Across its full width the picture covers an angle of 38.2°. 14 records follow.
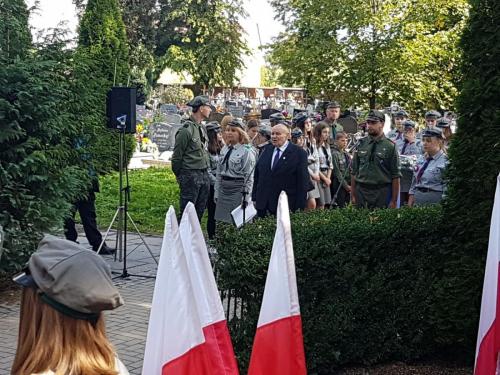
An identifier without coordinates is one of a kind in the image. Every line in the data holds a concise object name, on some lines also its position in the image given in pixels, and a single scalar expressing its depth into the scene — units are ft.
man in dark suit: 28.58
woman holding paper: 32.42
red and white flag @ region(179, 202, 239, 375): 12.18
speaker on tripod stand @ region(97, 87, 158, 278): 31.35
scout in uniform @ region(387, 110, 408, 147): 46.86
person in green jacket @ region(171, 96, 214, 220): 32.86
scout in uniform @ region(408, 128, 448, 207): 28.89
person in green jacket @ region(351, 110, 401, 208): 29.53
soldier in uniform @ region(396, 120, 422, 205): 37.35
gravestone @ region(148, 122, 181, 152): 84.74
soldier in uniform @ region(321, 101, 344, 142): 41.29
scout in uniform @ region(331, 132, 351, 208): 38.01
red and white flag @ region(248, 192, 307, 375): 13.37
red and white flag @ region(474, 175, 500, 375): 13.91
